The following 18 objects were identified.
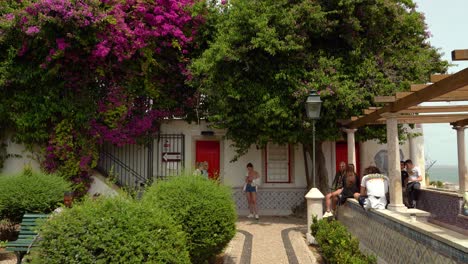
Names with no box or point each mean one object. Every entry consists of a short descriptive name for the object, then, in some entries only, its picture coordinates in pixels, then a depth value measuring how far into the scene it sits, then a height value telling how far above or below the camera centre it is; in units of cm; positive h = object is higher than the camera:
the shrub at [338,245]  637 -139
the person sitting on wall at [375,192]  744 -52
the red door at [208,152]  1510 +41
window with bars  1504 +0
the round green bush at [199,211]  636 -71
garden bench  653 -120
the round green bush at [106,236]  372 -64
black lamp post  937 +124
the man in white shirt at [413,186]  962 -54
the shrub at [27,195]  870 -62
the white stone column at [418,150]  1521 +43
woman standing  1357 -78
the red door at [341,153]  1523 +34
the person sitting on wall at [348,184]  933 -48
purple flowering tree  1254 +301
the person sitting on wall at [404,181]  983 -47
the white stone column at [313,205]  943 -95
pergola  529 +91
